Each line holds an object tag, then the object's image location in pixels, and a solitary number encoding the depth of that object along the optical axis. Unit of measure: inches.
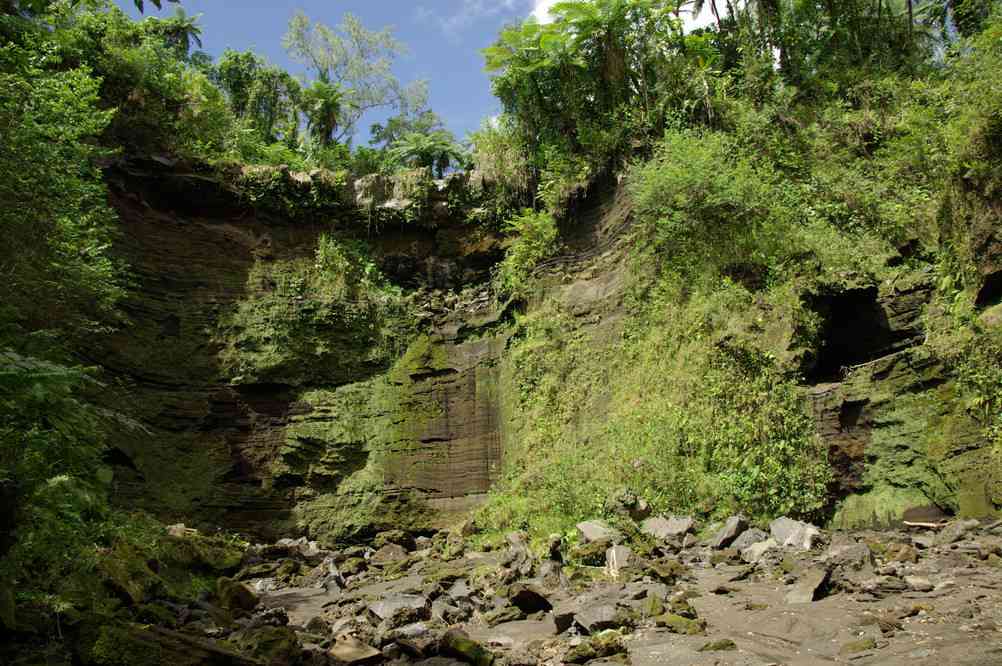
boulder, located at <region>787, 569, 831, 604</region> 254.5
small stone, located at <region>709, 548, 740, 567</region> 346.9
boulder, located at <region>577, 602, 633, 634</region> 238.4
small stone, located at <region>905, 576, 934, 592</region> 241.4
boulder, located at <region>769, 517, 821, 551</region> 343.9
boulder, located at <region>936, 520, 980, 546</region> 307.3
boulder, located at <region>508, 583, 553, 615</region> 295.0
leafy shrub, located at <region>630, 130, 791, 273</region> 565.6
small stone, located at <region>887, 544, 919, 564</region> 286.7
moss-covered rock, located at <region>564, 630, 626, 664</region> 214.5
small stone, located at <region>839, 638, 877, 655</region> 193.3
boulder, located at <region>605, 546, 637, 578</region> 341.4
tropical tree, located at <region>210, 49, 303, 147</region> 1175.0
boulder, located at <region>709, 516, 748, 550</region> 370.6
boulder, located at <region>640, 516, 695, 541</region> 401.1
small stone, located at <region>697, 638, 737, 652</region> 209.6
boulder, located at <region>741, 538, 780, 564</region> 339.6
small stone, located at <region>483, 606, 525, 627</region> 287.7
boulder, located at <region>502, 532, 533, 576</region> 388.2
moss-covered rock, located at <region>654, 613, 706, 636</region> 231.6
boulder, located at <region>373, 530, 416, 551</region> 589.8
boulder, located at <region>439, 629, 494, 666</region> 217.0
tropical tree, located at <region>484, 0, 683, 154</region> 716.9
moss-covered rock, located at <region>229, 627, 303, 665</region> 209.5
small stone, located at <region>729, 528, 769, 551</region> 360.4
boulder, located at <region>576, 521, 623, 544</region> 389.1
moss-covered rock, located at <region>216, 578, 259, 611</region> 349.7
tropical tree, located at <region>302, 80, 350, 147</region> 1055.6
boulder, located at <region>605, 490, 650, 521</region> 444.8
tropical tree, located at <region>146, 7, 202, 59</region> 1242.0
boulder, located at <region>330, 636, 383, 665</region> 222.5
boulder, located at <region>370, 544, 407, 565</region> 536.4
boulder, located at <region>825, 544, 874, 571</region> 279.1
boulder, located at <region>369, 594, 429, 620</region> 295.4
